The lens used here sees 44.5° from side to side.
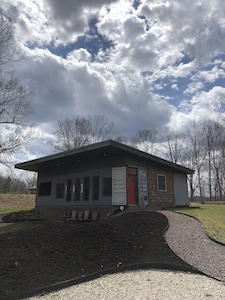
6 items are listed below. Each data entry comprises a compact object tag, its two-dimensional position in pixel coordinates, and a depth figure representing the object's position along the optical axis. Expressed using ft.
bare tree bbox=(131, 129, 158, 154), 127.03
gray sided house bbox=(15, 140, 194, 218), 45.32
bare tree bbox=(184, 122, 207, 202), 117.70
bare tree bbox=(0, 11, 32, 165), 48.47
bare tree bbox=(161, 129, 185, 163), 129.70
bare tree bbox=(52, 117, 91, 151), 114.21
